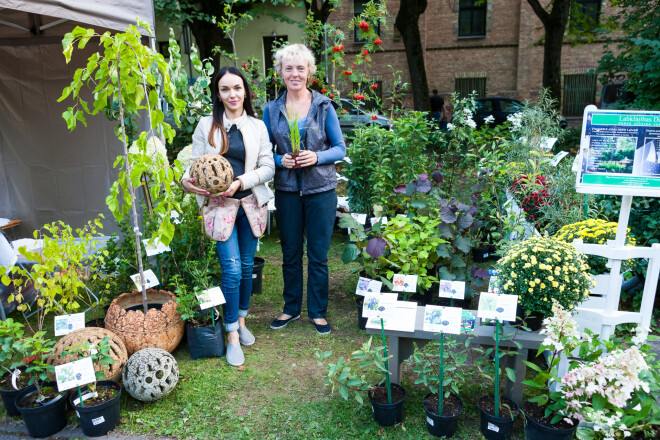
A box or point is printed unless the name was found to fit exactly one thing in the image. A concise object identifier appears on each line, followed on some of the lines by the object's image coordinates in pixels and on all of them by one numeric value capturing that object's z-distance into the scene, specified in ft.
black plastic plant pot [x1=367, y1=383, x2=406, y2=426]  7.59
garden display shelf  7.51
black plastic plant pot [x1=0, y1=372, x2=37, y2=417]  7.94
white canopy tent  14.25
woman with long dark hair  9.00
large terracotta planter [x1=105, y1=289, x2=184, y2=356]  9.18
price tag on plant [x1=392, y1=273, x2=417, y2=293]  9.43
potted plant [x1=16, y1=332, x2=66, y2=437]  7.57
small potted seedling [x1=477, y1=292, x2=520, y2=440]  7.12
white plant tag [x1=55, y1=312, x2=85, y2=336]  8.70
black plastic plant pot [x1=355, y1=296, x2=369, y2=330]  10.85
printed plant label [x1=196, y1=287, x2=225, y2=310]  9.28
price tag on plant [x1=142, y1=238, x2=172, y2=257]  9.35
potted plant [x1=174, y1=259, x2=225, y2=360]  9.54
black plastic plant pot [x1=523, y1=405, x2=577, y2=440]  6.69
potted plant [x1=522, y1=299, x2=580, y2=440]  6.69
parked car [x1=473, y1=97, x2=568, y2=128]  42.96
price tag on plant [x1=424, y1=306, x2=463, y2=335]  7.27
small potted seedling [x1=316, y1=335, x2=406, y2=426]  7.25
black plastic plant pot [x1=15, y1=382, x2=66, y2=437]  7.55
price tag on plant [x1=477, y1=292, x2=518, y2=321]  7.13
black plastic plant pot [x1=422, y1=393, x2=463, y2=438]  7.29
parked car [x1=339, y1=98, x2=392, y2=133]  39.72
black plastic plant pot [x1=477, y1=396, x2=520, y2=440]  7.14
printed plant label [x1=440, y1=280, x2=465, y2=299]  8.66
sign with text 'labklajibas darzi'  7.23
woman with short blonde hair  9.38
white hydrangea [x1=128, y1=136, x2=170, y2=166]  8.62
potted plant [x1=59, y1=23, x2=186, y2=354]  8.04
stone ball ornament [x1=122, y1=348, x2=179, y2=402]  8.16
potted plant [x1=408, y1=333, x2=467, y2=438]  7.29
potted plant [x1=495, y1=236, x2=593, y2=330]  7.21
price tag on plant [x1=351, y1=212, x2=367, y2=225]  13.08
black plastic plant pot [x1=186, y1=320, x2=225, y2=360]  9.69
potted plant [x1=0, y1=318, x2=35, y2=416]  7.56
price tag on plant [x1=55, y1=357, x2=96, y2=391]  7.29
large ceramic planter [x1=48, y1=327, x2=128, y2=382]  8.16
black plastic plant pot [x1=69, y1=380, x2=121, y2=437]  7.52
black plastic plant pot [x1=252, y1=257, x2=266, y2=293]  12.92
